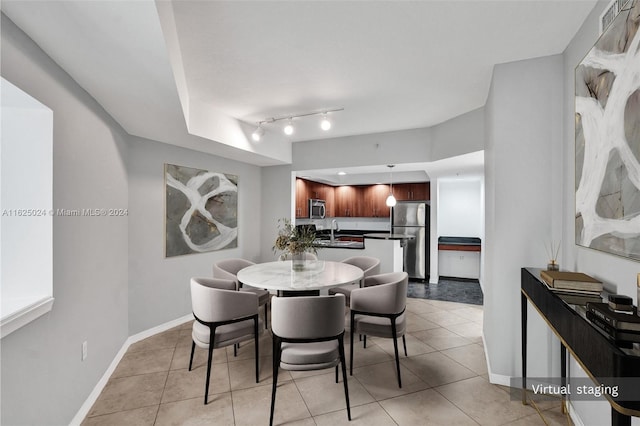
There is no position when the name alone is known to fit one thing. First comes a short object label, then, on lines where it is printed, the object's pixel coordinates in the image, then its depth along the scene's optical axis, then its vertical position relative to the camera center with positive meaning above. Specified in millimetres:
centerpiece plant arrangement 3076 -314
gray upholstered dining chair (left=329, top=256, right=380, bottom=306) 3457 -664
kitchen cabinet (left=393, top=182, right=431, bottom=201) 6629 +494
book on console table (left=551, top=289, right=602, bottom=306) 1465 -425
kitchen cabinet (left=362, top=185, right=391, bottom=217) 7094 +294
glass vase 3172 -517
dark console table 879 -485
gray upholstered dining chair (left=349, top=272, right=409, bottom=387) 2516 -833
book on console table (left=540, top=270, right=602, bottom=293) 1565 -364
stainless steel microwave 6335 +95
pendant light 4859 +445
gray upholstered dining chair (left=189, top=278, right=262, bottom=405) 2338 -830
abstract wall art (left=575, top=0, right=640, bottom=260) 1355 +377
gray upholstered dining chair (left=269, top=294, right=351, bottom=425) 2035 -819
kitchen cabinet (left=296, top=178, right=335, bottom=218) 5812 +410
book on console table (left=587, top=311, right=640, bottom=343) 958 -395
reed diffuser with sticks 2309 -283
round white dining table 2516 -598
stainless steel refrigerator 6387 -421
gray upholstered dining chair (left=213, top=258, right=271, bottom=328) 3229 -671
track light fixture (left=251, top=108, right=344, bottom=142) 3600 +1222
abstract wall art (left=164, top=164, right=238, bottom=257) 3771 +38
